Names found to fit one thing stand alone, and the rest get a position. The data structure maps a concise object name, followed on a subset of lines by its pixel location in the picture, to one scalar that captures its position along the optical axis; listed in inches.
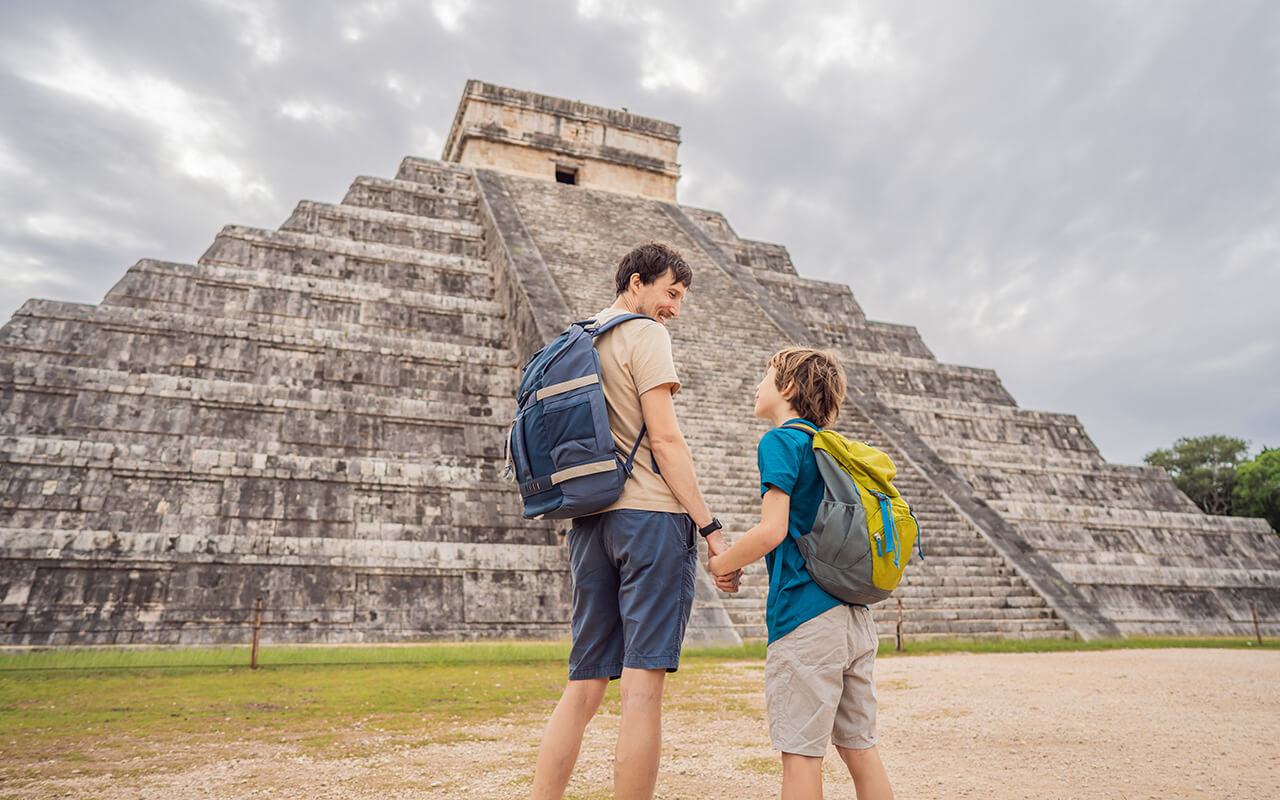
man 99.7
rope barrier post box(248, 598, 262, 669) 284.5
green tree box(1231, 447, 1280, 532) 1015.6
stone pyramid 355.9
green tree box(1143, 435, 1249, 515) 1226.0
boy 95.1
